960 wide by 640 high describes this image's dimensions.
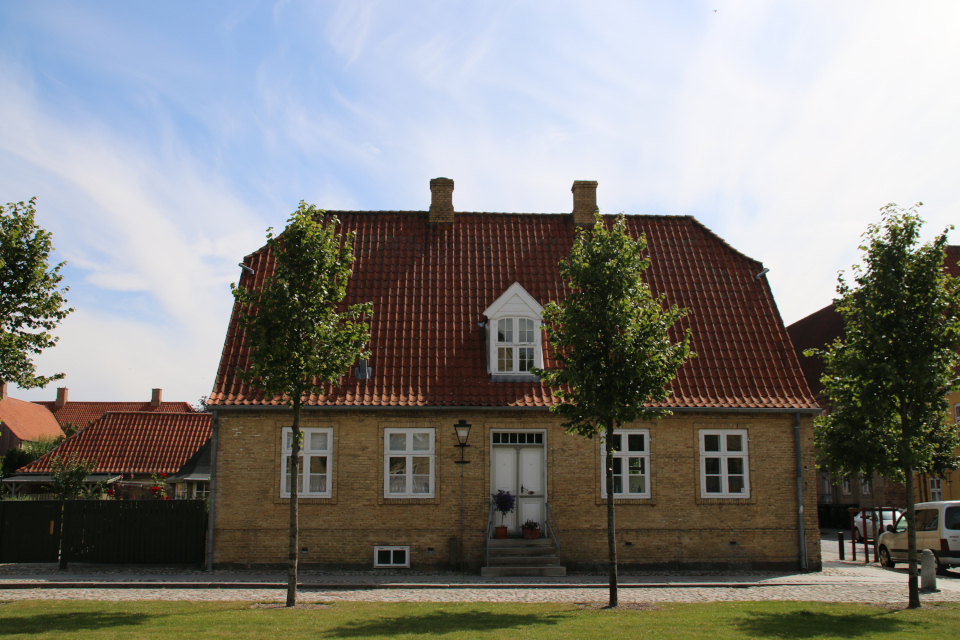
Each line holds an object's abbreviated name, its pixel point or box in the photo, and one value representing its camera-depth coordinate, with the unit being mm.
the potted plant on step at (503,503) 18125
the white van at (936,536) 18984
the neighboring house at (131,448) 36844
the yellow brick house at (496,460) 18172
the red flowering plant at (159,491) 23184
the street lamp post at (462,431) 18266
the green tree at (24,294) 16281
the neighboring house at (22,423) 63531
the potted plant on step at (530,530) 18266
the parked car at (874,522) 23875
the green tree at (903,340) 13969
